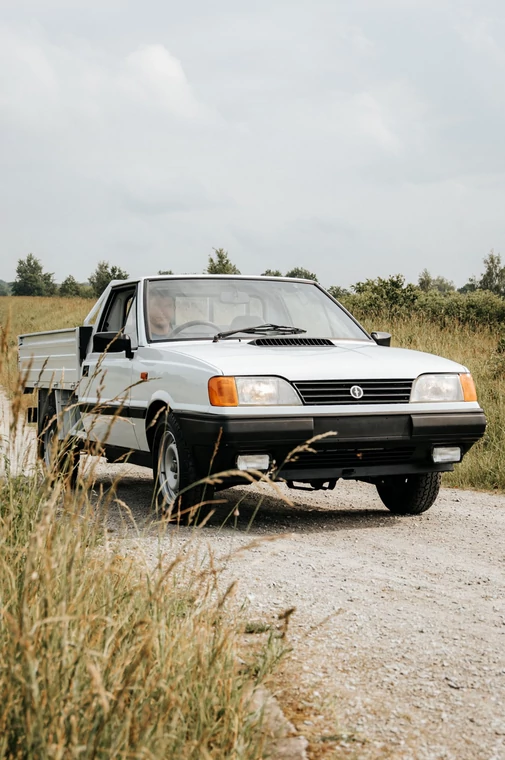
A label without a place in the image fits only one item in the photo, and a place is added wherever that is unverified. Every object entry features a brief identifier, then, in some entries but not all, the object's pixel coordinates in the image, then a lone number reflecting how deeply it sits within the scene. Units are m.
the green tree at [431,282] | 115.69
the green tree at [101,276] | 104.45
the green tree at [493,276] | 99.75
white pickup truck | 5.96
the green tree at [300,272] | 119.11
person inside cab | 7.13
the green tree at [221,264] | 57.38
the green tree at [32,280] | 125.44
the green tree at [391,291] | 29.42
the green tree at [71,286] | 107.38
